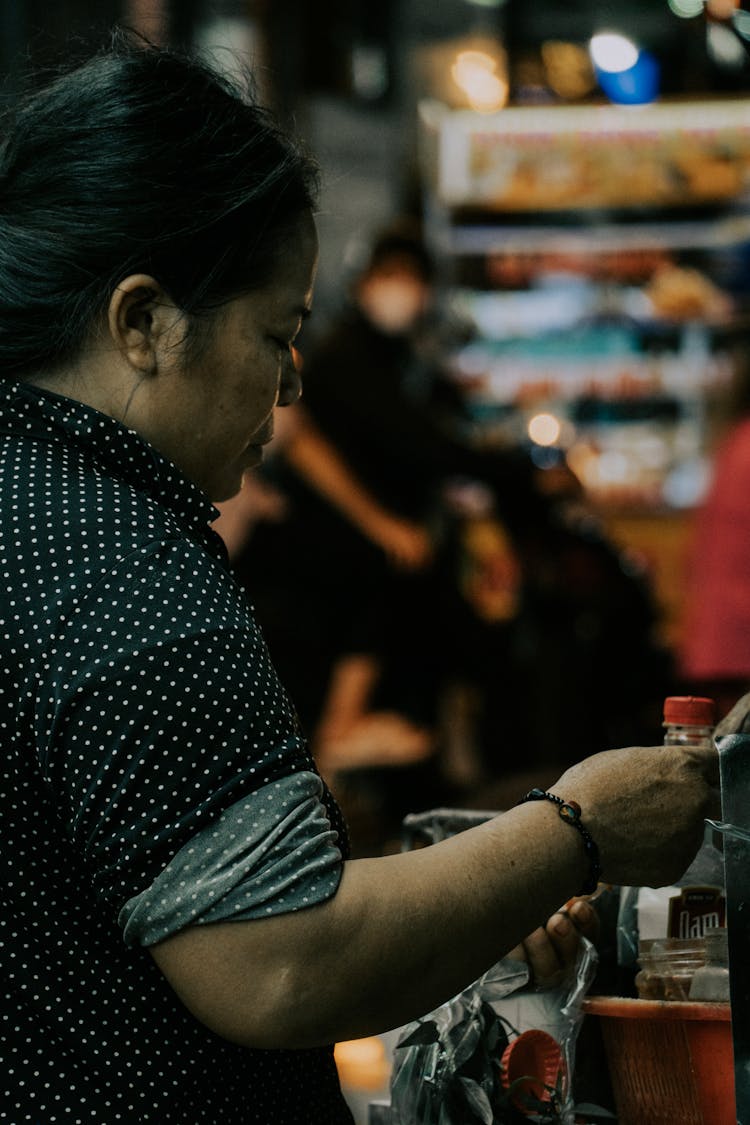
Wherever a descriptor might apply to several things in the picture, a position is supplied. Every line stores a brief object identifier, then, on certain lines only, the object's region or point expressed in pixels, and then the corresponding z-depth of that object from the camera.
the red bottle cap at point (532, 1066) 1.63
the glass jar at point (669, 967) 1.64
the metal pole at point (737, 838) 1.51
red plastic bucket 1.58
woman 1.39
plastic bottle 1.63
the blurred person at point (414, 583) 4.91
